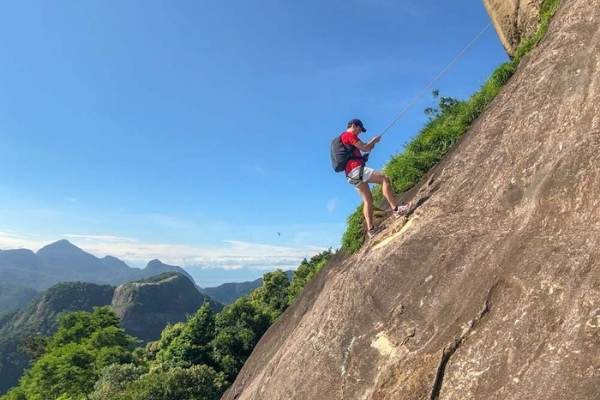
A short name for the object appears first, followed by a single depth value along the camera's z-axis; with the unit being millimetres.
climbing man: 12062
